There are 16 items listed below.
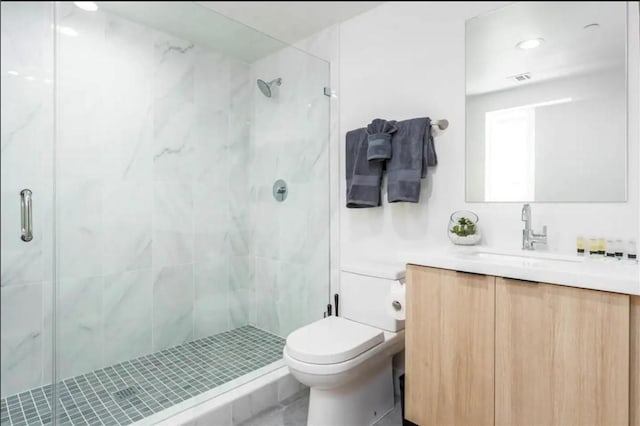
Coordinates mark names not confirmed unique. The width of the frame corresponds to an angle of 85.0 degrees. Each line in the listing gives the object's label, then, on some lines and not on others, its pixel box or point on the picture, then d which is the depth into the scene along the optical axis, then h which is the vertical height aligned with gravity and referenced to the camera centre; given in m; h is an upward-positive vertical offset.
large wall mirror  1.29 +0.39
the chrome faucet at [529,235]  1.48 -0.10
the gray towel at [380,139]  1.83 +0.38
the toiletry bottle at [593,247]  1.35 -0.14
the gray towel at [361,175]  1.92 +0.21
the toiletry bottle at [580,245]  1.39 -0.14
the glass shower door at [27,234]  1.48 -0.10
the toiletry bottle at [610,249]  1.33 -0.14
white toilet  1.45 -0.61
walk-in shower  1.56 -0.04
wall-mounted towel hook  1.75 +0.43
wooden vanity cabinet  1.01 -0.47
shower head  2.09 +0.77
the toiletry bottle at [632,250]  1.29 -0.14
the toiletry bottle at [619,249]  1.31 -0.14
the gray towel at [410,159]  1.75 +0.27
